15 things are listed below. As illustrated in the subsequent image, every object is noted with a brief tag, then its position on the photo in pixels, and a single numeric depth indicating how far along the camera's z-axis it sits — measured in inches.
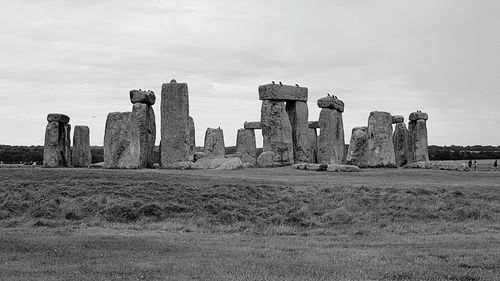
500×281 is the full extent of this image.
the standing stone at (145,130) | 1249.4
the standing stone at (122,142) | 1237.7
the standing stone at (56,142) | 1370.6
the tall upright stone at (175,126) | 1264.8
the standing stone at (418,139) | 1513.3
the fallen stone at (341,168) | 1168.2
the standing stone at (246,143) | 1724.9
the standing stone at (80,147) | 1496.1
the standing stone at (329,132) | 1389.0
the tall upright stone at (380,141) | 1378.0
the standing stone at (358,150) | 1395.2
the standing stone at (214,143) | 1649.9
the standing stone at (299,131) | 1485.0
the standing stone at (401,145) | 1556.3
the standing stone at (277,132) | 1400.1
